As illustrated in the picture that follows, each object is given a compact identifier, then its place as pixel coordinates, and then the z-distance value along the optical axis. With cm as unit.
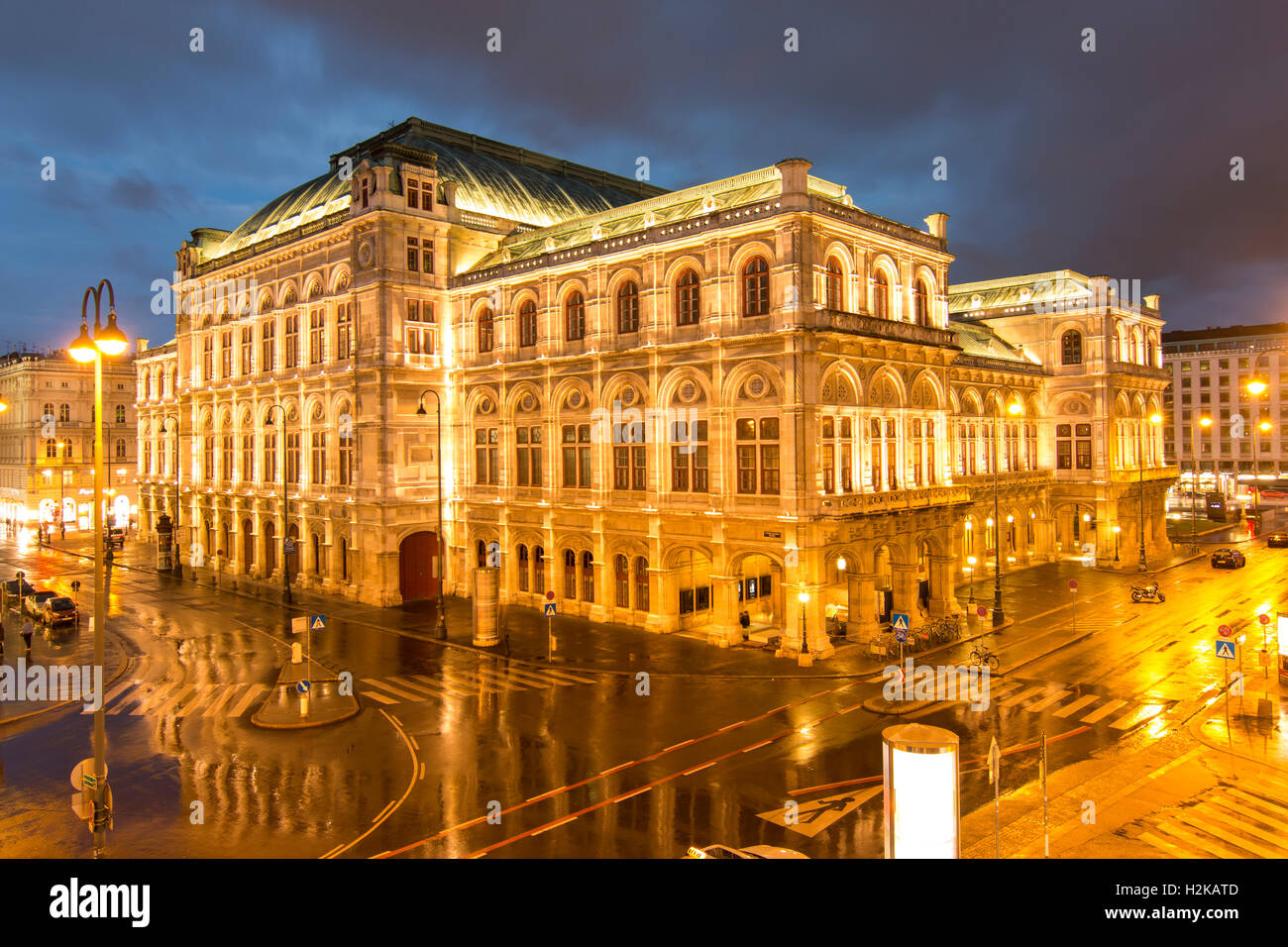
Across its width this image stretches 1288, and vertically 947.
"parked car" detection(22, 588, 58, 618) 4181
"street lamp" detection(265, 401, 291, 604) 4771
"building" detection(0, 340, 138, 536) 9550
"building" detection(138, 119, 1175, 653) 3594
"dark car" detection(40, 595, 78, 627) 4050
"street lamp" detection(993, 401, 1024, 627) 3975
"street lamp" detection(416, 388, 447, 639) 3880
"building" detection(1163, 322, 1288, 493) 13311
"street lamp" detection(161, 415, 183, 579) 5916
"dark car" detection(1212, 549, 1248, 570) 5584
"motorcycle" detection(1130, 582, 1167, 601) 4503
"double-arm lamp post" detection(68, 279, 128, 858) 1418
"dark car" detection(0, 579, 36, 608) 4538
